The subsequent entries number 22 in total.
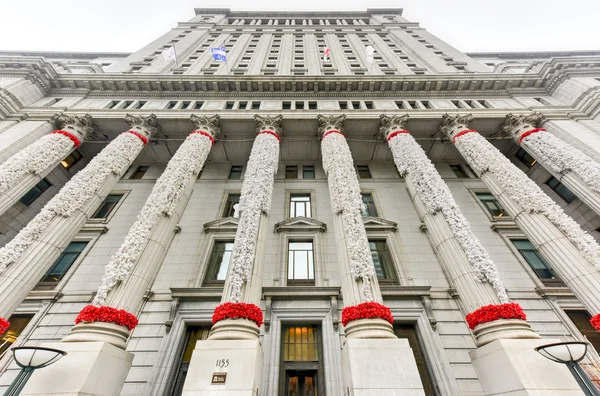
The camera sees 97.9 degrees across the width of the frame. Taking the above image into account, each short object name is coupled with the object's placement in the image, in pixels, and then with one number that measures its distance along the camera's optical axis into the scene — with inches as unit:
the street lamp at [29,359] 235.9
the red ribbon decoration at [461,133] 668.7
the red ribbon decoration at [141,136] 670.6
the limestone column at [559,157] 509.7
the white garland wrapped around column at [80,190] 416.1
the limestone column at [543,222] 390.9
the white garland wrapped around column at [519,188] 421.4
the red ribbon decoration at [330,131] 688.2
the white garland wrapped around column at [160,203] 376.4
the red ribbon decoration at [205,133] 677.5
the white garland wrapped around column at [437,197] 387.5
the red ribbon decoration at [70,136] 648.0
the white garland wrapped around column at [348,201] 395.5
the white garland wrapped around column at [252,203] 384.8
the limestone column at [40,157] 507.5
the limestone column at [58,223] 385.1
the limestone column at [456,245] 335.6
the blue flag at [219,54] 831.7
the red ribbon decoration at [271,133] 683.3
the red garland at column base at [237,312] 337.4
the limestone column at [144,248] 328.9
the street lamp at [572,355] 236.2
